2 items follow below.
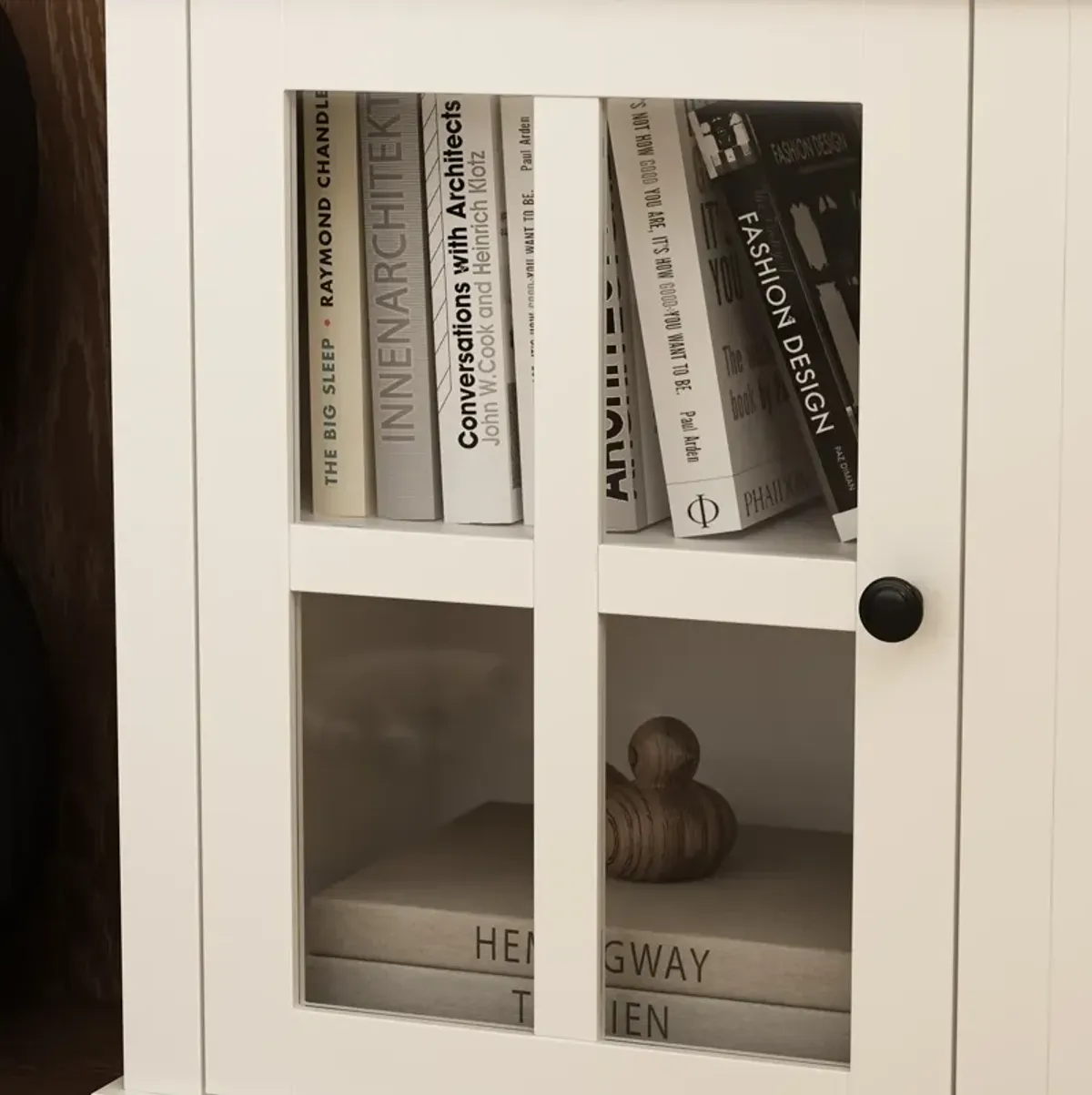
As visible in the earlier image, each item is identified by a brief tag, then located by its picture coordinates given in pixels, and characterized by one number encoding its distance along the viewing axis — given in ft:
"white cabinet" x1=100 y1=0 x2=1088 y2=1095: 4.27
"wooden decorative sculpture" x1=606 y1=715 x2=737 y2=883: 4.50
